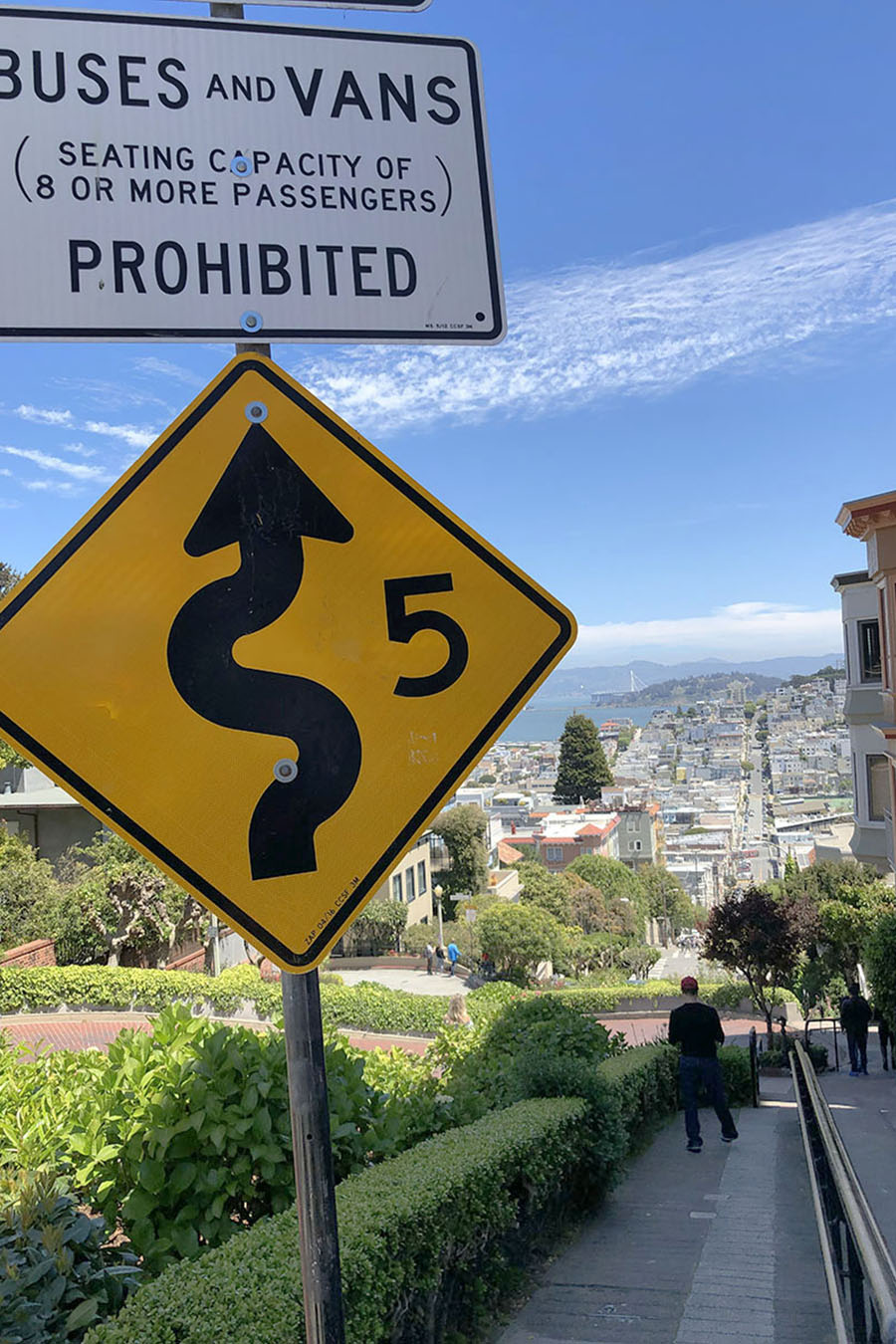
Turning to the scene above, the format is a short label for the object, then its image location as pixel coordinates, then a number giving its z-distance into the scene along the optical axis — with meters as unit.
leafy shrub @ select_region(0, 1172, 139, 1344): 3.21
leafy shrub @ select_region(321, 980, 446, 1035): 22.89
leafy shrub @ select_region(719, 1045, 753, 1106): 13.38
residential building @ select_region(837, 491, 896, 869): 17.41
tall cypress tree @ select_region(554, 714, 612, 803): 125.69
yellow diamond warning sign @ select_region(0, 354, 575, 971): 1.85
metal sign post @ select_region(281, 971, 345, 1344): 1.91
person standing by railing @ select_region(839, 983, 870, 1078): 17.38
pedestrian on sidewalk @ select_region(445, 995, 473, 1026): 18.98
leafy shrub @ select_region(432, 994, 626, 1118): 7.22
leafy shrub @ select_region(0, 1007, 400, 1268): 4.34
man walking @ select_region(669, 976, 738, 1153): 8.88
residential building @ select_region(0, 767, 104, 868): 34.69
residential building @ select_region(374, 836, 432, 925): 54.44
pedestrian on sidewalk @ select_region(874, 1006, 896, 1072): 19.27
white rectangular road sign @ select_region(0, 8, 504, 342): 2.08
